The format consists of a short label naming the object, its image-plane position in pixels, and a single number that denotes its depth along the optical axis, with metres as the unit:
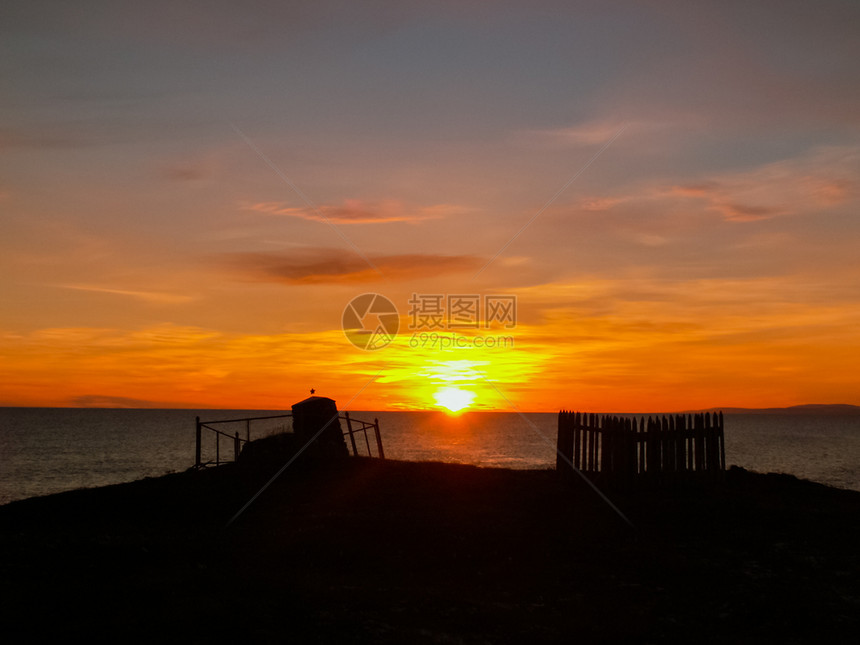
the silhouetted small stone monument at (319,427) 27.75
